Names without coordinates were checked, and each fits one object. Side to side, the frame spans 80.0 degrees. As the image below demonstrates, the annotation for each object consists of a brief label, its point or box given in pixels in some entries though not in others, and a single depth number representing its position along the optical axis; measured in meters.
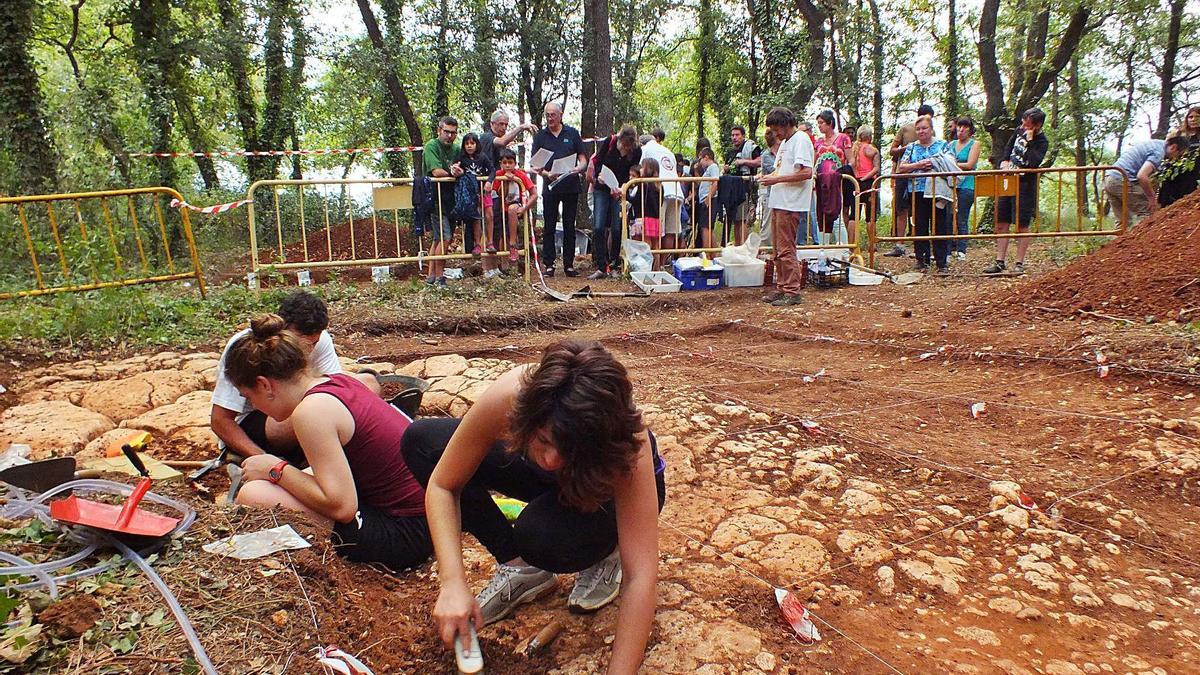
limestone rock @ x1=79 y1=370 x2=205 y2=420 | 4.13
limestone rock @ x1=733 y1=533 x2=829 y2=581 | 2.25
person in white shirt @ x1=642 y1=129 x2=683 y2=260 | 7.99
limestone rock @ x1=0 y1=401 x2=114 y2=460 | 3.48
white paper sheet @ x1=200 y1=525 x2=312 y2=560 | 1.99
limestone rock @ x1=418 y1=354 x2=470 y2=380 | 4.48
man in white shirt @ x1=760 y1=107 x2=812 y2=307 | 6.53
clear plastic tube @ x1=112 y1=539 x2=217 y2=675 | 1.50
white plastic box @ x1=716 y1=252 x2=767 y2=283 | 7.66
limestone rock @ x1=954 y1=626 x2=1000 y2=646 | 1.88
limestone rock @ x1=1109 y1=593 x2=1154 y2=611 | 1.98
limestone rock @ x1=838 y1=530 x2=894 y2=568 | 2.28
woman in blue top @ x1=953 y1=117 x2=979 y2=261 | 8.02
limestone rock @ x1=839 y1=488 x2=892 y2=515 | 2.59
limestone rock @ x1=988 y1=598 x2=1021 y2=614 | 2.01
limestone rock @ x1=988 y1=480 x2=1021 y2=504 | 2.56
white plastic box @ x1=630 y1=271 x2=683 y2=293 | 7.36
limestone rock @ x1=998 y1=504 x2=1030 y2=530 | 2.41
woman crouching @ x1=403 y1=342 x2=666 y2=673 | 1.47
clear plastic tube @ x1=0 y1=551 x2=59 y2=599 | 1.60
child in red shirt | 7.66
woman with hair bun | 2.19
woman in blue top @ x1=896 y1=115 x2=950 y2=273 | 7.85
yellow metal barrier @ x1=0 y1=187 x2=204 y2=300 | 5.76
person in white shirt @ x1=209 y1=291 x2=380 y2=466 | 2.88
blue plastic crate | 7.57
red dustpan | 1.79
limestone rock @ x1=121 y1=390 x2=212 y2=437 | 3.67
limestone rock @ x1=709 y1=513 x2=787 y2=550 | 2.44
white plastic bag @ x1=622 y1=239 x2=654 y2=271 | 7.85
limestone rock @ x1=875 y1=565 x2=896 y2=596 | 2.14
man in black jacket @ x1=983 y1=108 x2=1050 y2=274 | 7.66
